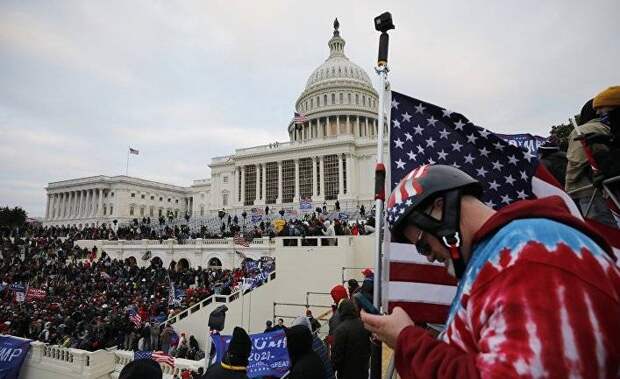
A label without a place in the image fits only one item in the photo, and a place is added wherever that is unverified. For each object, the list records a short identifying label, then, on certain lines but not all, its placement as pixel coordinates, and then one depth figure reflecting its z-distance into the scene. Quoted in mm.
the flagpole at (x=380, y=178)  2402
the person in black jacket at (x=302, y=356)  3857
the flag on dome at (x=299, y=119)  57419
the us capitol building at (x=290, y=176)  57312
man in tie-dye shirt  1017
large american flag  3986
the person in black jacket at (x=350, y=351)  4441
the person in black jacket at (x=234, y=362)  3564
